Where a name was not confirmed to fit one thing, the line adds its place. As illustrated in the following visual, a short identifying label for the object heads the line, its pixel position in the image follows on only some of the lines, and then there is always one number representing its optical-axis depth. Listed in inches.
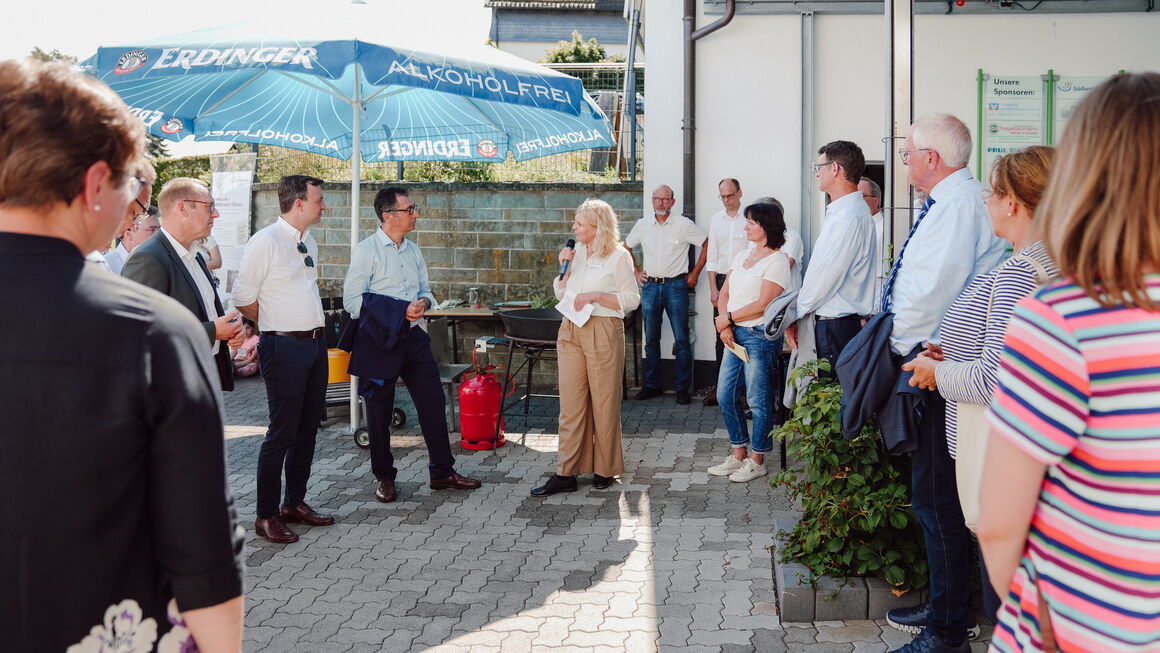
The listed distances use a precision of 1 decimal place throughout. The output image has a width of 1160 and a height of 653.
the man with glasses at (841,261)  198.1
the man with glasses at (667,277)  363.6
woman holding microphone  235.9
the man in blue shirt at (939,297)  136.8
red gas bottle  283.4
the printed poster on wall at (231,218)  461.4
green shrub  155.3
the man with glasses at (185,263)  168.7
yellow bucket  320.5
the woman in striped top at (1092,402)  57.1
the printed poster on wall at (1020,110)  348.8
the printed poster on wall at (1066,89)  347.3
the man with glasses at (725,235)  343.9
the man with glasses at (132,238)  226.1
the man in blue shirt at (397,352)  237.6
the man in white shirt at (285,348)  205.2
